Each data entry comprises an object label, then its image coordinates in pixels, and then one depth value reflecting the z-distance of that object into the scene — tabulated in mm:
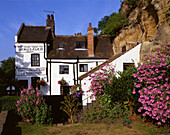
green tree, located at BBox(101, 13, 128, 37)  18705
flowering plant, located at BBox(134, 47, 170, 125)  6520
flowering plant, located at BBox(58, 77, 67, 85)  18655
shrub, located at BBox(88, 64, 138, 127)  8188
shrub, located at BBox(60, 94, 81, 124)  10470
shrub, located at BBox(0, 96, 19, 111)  10141
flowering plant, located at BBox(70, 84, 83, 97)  11795
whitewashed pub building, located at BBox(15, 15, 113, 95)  19078
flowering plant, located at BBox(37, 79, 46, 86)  18366
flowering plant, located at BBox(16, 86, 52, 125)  8836
